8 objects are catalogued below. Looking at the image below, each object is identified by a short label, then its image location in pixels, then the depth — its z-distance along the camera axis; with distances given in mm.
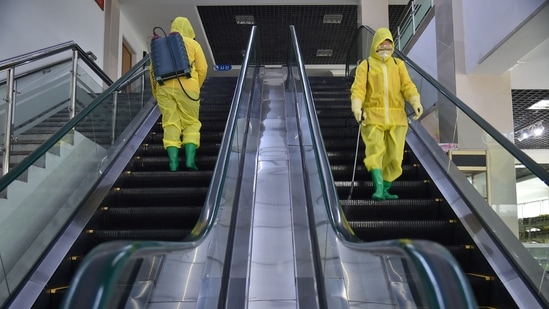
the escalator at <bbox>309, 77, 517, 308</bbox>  3598
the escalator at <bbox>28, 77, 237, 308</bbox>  3922
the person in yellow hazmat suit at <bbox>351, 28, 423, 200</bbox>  4973
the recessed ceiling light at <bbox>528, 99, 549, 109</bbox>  12734
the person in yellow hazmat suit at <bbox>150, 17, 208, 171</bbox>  5332
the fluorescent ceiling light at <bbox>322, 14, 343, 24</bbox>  14352
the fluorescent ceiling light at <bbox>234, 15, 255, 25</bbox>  14305
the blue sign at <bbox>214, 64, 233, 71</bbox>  16677
